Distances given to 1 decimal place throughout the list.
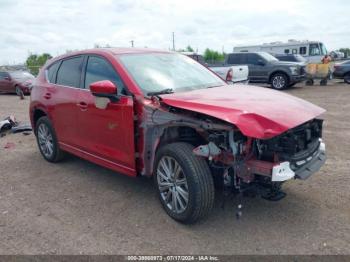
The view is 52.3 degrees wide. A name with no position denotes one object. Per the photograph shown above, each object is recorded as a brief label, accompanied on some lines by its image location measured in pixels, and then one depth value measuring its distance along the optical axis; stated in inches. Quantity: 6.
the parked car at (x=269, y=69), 657.6
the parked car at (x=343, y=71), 735.7
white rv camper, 999.0
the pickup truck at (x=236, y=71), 562.7
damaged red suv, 129.7
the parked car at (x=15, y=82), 740.3
